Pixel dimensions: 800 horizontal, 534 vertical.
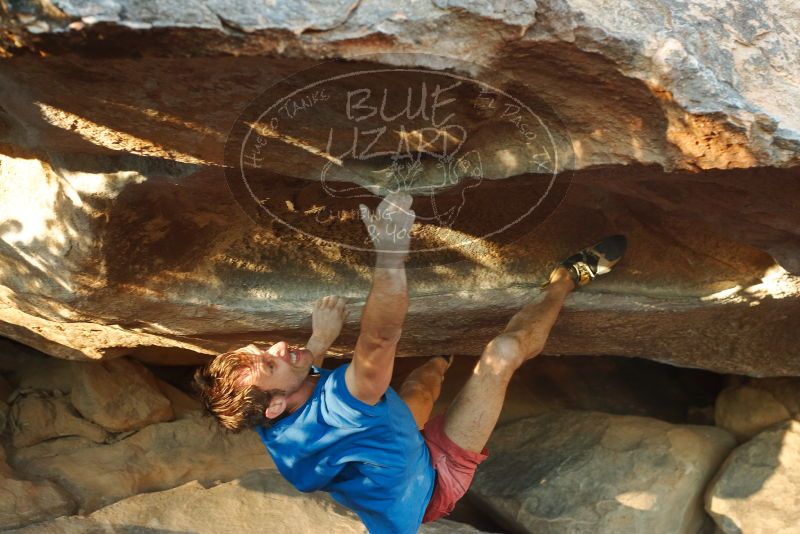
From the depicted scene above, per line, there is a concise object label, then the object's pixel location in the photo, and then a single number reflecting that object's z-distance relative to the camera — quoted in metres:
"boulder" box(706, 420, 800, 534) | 3.72
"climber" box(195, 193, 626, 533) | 2.35
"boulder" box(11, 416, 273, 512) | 3.83
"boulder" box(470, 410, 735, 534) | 3.86
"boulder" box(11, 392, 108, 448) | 3.92
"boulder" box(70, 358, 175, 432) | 3.93
